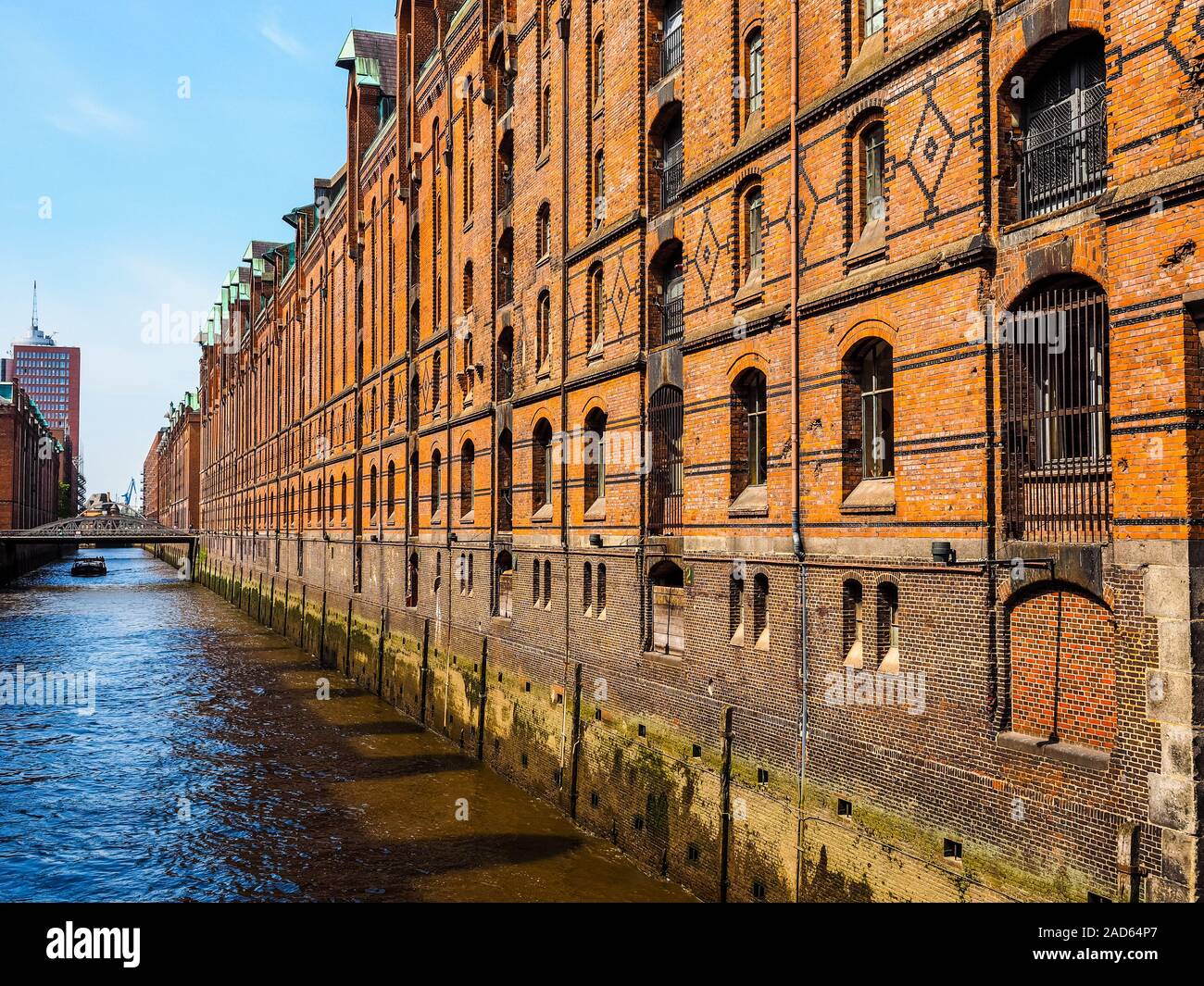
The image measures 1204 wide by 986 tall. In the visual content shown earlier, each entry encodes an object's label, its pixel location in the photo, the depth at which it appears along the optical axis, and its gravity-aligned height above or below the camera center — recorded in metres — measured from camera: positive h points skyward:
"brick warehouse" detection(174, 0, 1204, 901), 7.88 +0.76
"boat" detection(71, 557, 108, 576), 86.62 -4.57
